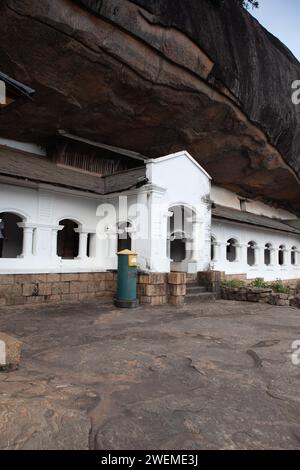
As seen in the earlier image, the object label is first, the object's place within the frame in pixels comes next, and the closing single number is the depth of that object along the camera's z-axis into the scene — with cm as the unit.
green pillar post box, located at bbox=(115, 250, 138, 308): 901
